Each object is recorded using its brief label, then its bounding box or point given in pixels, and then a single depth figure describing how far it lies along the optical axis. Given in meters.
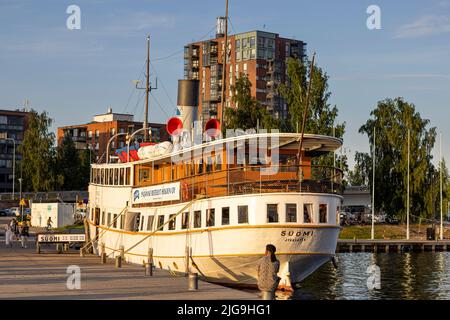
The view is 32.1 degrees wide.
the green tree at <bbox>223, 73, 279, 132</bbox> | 93.88
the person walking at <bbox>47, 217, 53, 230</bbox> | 84.68
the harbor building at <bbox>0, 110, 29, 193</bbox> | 178.88
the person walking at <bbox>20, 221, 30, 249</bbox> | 53.03
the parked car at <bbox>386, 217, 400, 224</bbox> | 103.28
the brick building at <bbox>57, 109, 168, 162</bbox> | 179.38
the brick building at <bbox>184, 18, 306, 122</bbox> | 163.50
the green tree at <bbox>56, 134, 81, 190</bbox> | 135.60
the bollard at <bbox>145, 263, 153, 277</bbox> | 32.47
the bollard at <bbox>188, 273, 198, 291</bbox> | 27.22
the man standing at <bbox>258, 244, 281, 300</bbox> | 22.00
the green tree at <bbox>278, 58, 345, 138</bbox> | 87.00
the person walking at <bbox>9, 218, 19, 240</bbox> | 68.23
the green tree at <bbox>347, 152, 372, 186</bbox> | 99.69
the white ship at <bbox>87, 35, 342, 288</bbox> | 32.88
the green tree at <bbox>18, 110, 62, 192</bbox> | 126.00
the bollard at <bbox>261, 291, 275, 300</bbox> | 22.03
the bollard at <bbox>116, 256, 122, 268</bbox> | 36.22
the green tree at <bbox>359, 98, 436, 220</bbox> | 94.81
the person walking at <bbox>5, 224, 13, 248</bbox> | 53.50
